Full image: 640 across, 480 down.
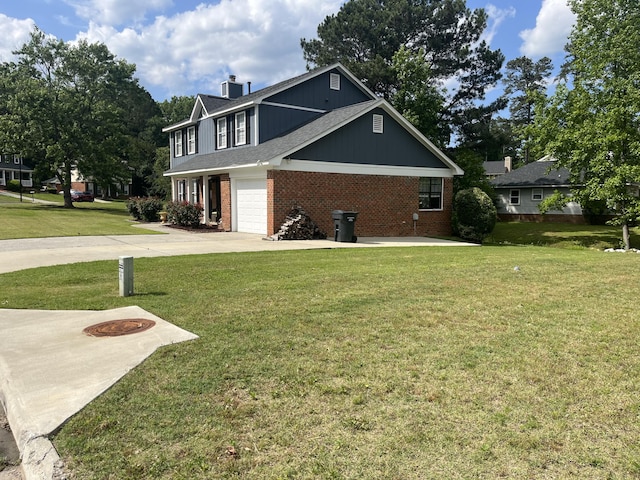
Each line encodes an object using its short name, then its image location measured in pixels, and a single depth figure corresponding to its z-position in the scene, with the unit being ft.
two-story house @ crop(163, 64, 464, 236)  57.26
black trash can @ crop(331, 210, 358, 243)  53.06
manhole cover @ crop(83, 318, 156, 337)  16.40
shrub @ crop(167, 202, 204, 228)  68.39
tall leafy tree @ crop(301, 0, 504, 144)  109.19
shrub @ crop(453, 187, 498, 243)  65.98
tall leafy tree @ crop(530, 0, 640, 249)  65.87
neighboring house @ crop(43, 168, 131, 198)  202.61
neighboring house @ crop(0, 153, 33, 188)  215.72
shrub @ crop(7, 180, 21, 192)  193.57
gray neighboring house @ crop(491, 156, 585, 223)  103.14
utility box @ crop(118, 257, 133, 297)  22.34
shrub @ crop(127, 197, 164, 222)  82.53
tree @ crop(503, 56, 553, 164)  198.08
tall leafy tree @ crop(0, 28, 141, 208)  107.45
